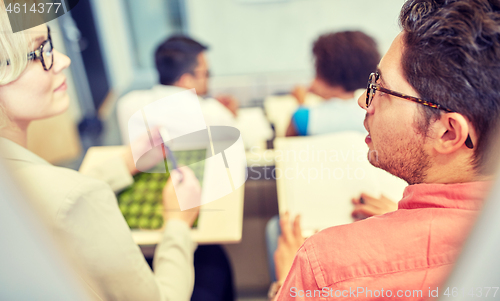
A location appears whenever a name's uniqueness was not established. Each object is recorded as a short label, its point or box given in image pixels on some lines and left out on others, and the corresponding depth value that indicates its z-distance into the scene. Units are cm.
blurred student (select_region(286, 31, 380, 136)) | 110
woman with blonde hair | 39
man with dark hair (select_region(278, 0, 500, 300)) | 34
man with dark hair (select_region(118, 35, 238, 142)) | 110
